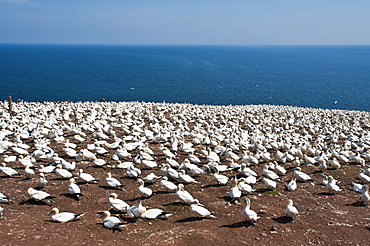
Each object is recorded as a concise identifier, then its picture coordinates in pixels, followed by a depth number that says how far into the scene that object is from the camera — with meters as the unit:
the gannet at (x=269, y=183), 12.42
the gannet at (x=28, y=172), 12.27
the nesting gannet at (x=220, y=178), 12.60
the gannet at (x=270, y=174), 13.55
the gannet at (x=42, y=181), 11.30
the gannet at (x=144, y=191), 10.94
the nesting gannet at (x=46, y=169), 12.66
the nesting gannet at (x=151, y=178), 12.36
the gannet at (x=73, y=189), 10.81
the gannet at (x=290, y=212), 9.76
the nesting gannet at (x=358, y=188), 13.07
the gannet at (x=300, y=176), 13.88
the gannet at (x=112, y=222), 8.62
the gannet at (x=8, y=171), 12.29
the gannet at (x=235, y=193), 11.07
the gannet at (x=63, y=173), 12.35
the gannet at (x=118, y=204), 9.59
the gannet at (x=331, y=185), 12.70
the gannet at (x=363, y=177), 14.23
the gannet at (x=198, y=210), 9.52
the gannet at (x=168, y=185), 11.45
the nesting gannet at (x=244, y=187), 11.82
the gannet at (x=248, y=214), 9.33
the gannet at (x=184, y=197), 10.34
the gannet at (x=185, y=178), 12.38
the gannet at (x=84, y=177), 12.01
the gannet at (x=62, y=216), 8.95
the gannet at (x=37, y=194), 10.09
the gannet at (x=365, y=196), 11.80
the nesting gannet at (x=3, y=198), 9.87
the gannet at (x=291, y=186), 12.79
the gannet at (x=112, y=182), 11.83
